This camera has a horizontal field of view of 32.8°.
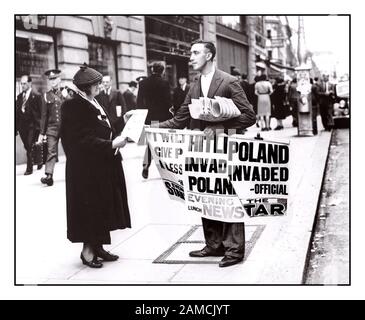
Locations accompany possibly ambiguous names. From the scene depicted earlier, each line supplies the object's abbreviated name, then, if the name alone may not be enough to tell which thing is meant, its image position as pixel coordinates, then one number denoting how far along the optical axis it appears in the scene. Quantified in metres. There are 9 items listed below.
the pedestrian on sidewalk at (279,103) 8.70
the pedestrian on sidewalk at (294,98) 9.36
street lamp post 7.89
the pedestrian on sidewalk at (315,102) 9.93
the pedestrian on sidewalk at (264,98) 6.87
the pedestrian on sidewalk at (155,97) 6.25
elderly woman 5.06
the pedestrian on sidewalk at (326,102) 8.01
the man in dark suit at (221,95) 5.20
